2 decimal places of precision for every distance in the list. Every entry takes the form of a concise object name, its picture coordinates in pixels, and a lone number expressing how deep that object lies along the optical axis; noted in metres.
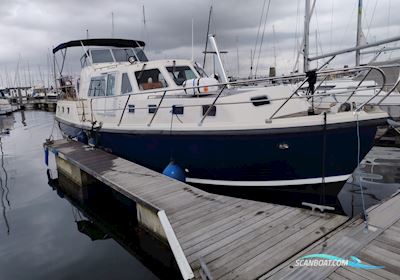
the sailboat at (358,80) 8.45
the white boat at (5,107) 31.14
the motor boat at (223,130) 5.00
